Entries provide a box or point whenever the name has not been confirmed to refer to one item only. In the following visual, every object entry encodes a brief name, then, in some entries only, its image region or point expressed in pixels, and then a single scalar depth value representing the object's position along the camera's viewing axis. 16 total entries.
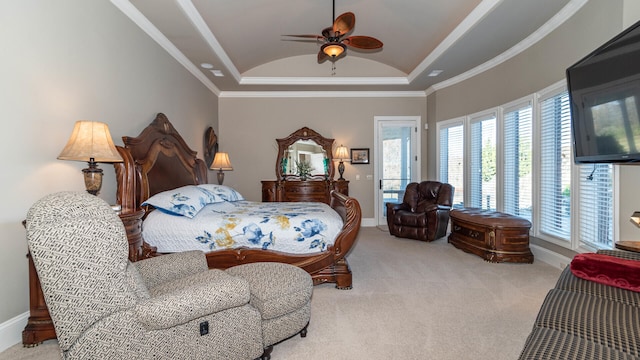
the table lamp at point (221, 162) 5.33
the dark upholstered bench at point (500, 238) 3.85
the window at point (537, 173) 3.18
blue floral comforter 2.98
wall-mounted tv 2.07
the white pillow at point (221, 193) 3.84
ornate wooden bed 2.89
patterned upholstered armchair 1.20
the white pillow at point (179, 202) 3.01
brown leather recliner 5.03
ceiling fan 3.27
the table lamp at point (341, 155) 6.23
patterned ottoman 1.91
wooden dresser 6.26
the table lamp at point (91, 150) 2.21
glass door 6.63
